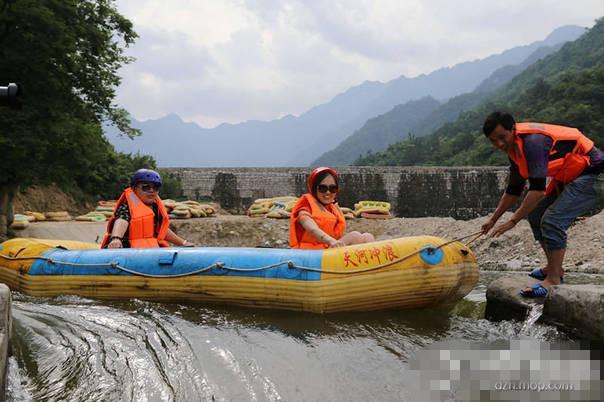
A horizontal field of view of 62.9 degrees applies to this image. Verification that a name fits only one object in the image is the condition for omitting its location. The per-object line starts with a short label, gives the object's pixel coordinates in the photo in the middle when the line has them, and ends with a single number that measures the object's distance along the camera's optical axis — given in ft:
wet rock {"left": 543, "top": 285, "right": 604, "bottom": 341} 10.69
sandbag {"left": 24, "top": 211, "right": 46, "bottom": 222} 52.16
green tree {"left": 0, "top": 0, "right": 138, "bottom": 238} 34.55
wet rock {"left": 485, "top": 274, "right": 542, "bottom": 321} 13.32
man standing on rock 12.85
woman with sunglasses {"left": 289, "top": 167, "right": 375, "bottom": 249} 16.67
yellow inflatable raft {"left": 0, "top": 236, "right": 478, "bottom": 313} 14.35
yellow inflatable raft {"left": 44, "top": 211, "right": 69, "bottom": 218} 53.57
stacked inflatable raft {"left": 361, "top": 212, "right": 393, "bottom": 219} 65.87
